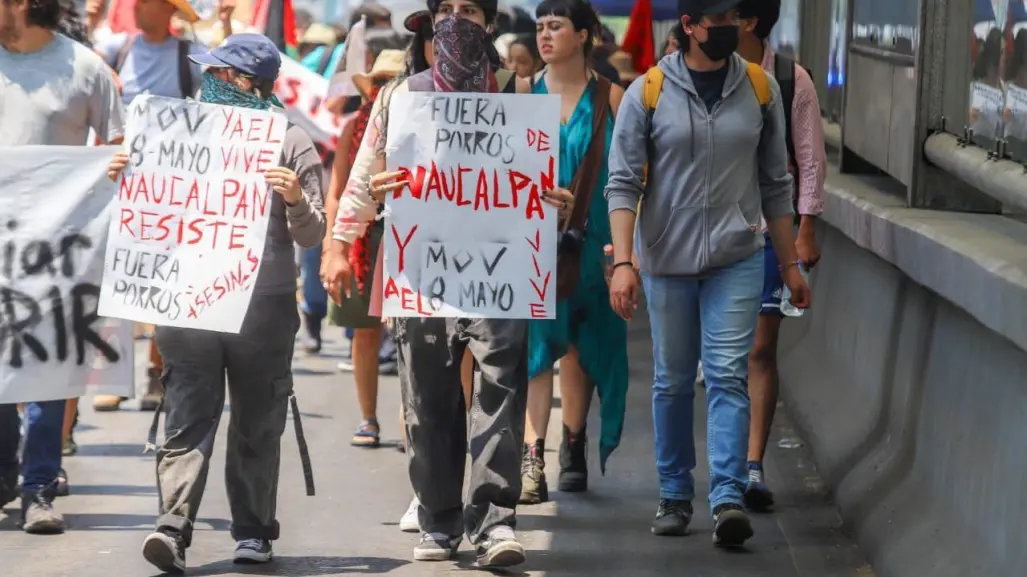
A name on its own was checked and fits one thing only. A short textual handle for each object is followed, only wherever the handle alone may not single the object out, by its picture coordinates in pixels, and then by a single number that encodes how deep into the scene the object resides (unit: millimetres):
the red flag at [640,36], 30571
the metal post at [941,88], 14565
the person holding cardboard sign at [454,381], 13038
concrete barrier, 10560
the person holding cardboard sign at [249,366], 12901
